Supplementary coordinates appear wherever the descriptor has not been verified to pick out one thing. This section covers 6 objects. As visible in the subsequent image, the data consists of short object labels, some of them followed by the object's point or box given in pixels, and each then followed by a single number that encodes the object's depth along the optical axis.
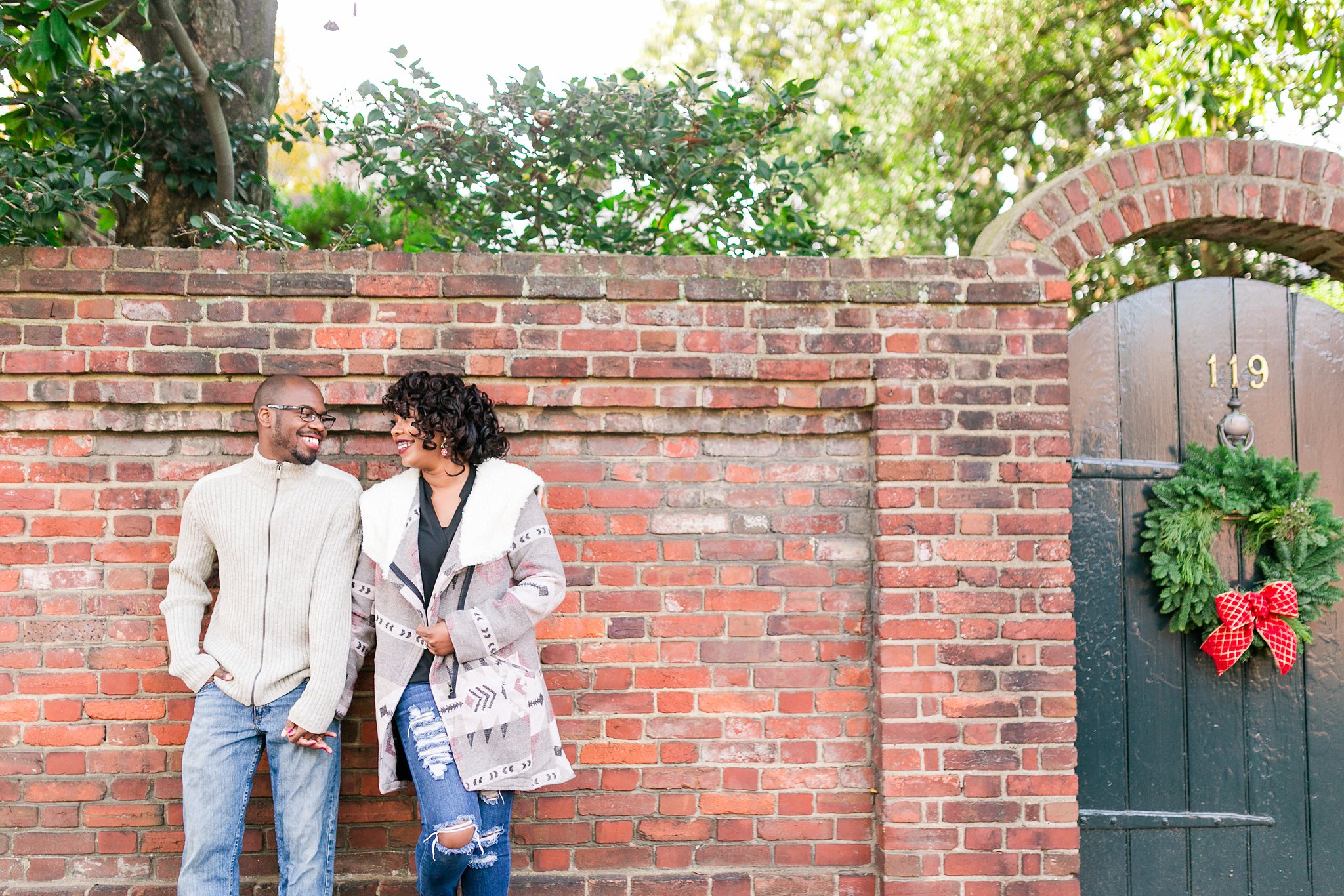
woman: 2.53
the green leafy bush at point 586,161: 4.10
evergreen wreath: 3.15
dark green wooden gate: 3.20
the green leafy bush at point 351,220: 4.93
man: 2.62
